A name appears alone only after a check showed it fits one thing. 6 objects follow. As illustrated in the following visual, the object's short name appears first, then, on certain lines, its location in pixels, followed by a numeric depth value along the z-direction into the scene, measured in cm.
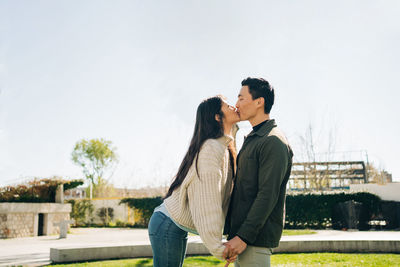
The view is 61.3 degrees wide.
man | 203
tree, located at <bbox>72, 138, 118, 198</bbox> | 3706
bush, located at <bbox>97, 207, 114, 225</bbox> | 2112
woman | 210
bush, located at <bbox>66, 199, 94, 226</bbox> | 2148
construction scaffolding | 2006
